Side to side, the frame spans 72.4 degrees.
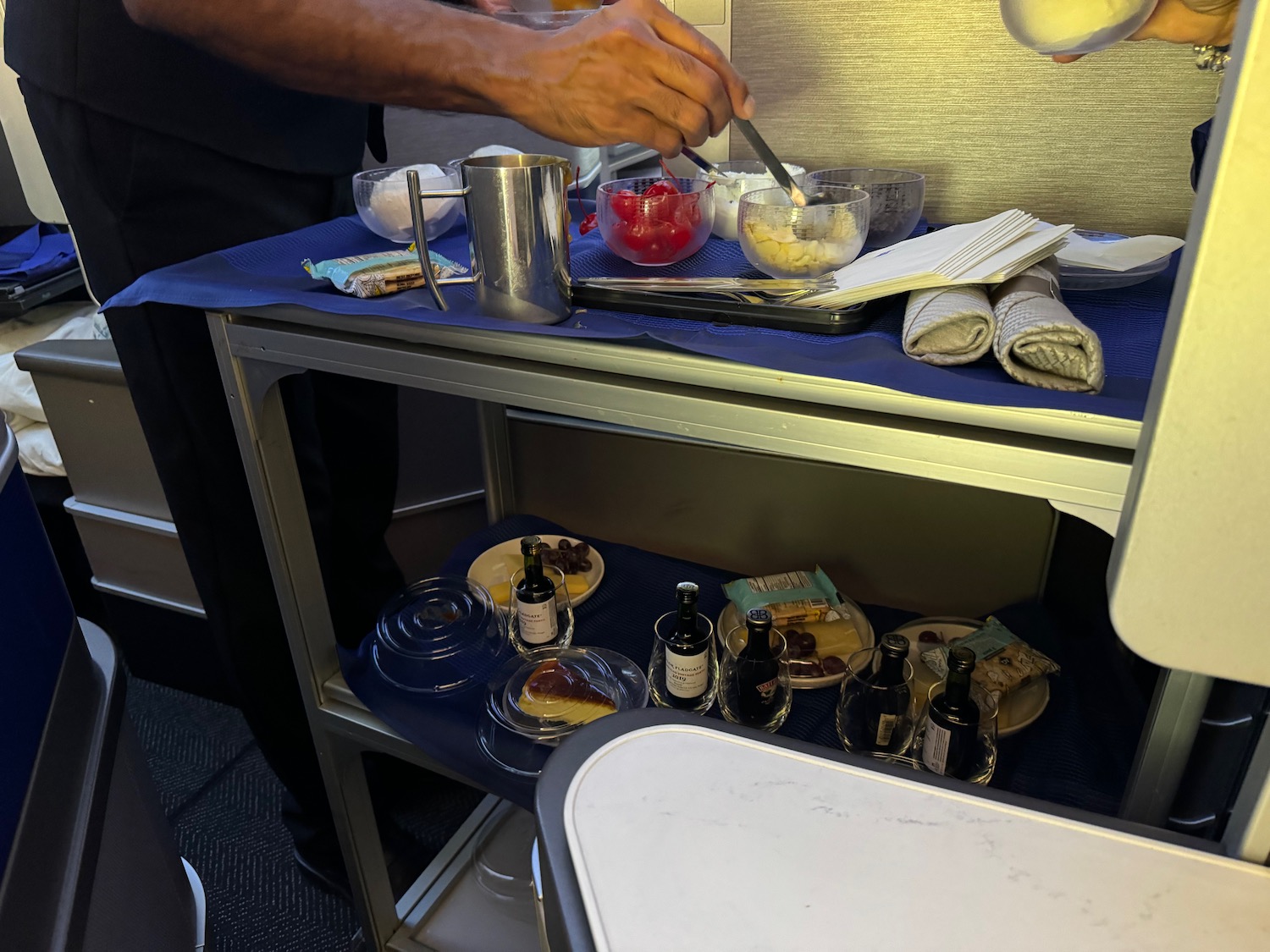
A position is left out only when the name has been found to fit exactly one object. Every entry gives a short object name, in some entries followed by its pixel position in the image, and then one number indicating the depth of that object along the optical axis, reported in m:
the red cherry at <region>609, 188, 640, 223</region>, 0.77
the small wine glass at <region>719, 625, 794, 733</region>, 0.85
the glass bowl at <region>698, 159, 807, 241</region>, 0.90
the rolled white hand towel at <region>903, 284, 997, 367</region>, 0.52
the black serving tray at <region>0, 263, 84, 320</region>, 1.82
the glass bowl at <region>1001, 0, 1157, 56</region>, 0.55
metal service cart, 0.26
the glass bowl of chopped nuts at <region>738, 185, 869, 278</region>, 0.69
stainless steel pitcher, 0.62
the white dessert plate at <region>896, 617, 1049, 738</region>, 0.85
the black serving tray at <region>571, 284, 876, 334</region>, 0.59
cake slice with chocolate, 0.89
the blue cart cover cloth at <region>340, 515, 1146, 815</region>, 0.79
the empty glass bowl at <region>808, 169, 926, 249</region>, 0.85
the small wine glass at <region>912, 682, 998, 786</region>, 0.77
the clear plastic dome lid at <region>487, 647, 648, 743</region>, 0.88
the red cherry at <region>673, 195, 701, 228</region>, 0.79
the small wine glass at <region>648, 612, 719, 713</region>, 0.88
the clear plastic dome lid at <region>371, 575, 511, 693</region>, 0.96
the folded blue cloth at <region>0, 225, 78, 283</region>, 1.87
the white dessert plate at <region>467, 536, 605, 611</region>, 1.12
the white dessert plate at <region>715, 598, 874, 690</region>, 1.00
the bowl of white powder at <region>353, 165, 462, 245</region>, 0.87
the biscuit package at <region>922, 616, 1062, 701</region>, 0.88
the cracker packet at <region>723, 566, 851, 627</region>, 1.01
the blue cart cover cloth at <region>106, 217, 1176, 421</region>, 0.50
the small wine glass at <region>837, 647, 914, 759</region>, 0.81
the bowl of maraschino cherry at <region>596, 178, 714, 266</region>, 0.78
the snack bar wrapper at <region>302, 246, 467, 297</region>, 0.71
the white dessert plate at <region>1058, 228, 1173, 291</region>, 0.67
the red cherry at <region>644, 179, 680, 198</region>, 0.80
